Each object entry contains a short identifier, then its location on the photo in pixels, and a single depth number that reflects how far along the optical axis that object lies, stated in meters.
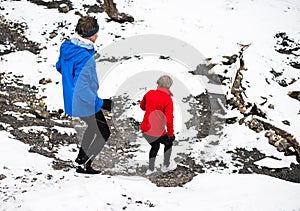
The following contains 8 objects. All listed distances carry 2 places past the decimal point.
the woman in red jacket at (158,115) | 4.79
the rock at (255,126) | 6.86
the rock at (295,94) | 7.99
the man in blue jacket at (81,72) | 3.84
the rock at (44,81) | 8.88
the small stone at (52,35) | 11.34
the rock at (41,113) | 7.05
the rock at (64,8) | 12.59
